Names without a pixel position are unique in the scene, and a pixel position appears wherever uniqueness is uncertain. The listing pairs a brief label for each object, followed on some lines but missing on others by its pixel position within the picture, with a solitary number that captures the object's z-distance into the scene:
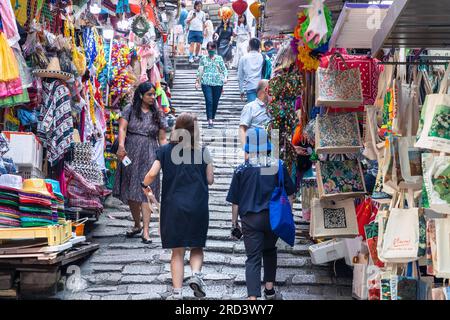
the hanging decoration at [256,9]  14.38
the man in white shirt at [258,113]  10.79
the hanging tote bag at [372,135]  7.35
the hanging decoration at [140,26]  14.95
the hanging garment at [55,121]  9.40
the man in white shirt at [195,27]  22.91
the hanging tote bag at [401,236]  5.80
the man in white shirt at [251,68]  15.47
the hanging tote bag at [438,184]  5.20
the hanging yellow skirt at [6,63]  7.90
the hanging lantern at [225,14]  22.41
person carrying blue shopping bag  7.73
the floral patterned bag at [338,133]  8.08
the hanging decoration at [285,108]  10.41
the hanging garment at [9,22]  8.03
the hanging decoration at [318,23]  7.94
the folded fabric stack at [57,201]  8.05
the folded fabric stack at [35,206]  7.57
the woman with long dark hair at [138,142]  10.17
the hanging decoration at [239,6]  16.27
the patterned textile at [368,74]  8.19
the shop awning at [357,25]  7.14
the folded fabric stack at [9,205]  7.49
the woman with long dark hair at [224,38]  22.19
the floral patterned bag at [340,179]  8.17
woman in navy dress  7.68
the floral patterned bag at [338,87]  7.86
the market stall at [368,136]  5.38
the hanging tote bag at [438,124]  5.29
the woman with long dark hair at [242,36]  22.52
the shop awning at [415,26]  5.16
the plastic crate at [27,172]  8.91
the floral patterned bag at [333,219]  8.22
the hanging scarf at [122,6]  13.95
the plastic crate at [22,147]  8.67
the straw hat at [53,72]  9.37
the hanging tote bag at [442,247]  5.16
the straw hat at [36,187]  7.68
